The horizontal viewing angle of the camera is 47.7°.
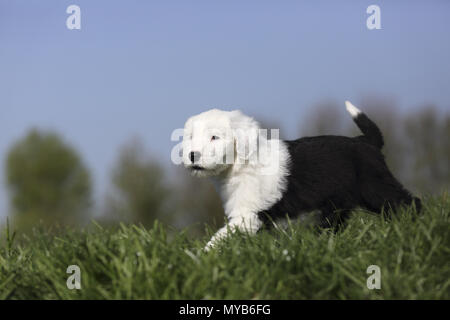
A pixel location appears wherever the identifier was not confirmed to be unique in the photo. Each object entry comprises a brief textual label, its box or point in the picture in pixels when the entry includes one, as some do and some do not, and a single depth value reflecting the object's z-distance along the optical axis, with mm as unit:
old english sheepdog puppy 5054
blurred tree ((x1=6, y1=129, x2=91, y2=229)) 17859
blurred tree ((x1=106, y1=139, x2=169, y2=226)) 14078
